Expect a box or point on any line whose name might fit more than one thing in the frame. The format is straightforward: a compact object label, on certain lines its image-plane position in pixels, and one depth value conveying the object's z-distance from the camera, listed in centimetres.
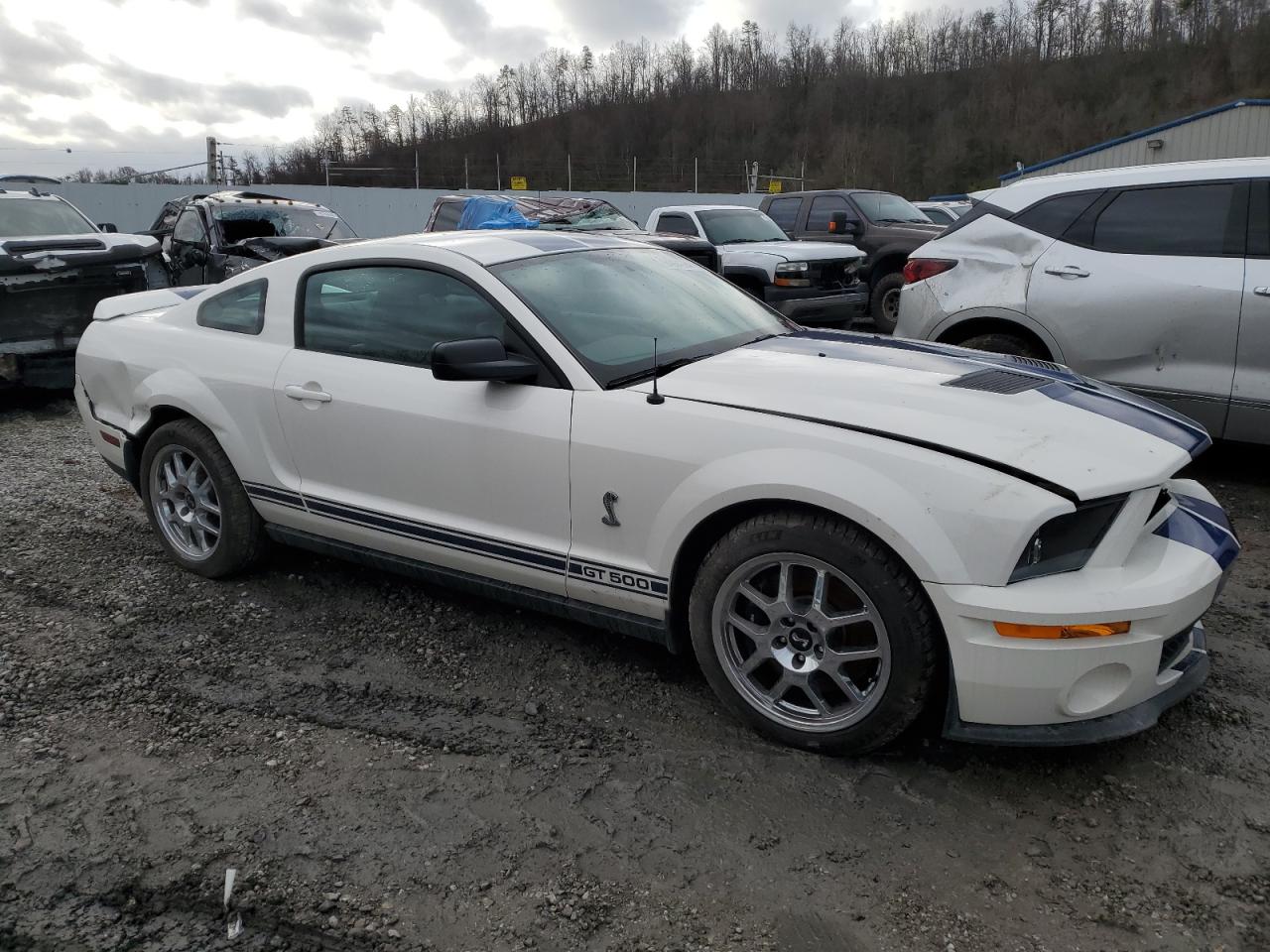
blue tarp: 1007
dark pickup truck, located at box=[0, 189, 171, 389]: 784
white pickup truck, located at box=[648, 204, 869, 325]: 973
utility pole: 3053
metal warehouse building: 2545
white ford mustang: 256
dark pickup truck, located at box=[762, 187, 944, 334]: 1123
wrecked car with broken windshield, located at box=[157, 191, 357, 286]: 1062
